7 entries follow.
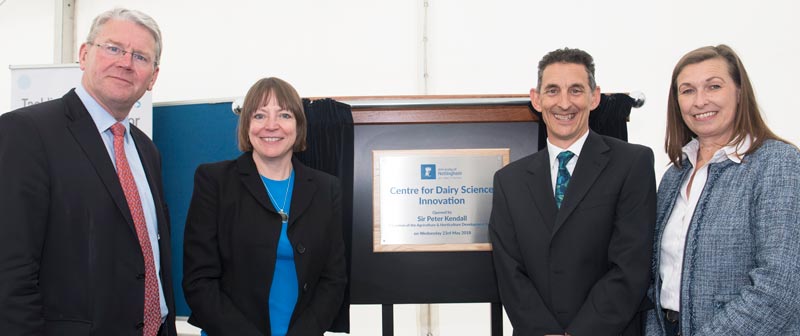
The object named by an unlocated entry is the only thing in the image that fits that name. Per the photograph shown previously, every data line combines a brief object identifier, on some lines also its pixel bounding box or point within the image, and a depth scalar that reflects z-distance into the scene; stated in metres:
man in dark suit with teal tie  1.64
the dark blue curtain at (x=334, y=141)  2.23
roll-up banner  2.89
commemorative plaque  2.25
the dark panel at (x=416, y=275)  2.24
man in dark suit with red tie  1.21
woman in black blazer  1.75
